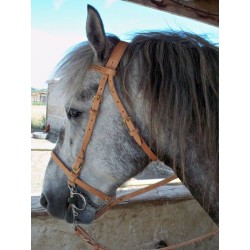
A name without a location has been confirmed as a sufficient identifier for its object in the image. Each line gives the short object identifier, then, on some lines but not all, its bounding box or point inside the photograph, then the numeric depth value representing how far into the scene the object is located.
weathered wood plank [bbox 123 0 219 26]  1.64
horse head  0.99
